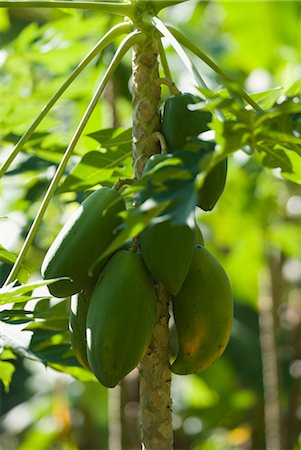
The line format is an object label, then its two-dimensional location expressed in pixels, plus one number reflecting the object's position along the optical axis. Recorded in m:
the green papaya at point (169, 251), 2.61
